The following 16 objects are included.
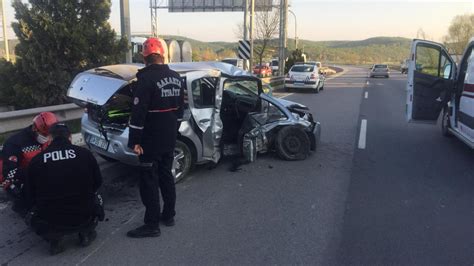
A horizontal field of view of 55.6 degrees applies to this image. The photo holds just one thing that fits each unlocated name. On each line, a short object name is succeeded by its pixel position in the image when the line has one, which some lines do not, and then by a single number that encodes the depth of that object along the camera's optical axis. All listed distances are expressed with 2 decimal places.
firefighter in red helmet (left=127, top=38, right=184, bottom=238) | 4.13
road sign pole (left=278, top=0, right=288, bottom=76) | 30.83
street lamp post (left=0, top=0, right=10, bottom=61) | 21.04
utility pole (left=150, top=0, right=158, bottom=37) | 44.72
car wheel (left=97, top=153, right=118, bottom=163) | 6.12
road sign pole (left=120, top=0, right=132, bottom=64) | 9.30
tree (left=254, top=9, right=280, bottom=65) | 35.99
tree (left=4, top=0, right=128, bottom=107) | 9.31
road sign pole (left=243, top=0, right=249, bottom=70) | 24.70
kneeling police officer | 3.76
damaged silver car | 5.64
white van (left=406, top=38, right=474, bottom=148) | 8.14
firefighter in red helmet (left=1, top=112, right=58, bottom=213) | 4.24
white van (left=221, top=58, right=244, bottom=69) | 31.87
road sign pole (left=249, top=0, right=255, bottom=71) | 24.83
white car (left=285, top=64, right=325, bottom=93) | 22.92
